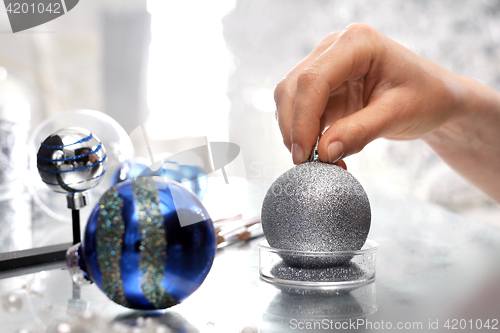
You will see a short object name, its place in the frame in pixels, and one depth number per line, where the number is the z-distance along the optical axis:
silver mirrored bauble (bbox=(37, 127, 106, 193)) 0.41
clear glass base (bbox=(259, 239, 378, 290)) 0.35
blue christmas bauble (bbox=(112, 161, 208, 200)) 0.49
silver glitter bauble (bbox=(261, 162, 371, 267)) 0.35
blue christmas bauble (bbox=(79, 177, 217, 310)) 0.27
